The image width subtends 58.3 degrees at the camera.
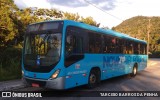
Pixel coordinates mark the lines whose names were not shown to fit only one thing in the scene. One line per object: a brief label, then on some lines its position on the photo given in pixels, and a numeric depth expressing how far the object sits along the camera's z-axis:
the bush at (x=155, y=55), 44.04
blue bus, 5.35
